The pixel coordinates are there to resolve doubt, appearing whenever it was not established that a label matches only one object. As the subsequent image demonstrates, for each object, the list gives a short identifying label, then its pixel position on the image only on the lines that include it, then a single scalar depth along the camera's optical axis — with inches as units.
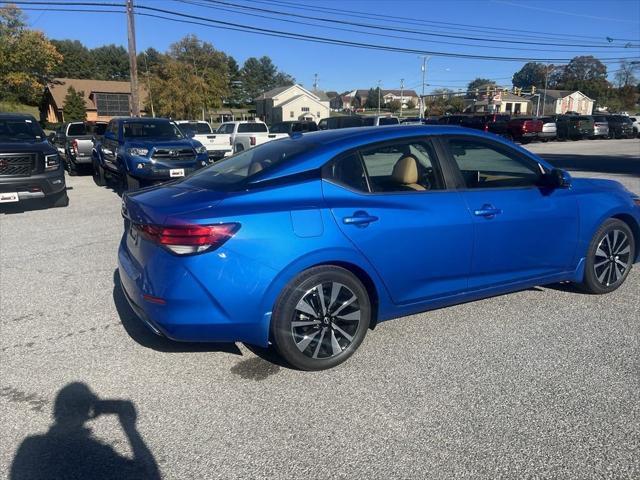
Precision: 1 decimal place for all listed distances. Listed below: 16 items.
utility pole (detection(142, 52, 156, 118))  2150.1
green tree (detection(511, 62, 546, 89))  5649.6
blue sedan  120.6
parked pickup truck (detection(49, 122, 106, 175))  608.4
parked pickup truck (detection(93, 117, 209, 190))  416.5
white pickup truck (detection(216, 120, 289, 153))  775.7
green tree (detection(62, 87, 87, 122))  2372.0
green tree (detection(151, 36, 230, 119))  2124.8
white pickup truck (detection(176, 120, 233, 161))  788.0
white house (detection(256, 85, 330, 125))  3058.6
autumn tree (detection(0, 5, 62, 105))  1838.1
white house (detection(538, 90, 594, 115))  3961.6
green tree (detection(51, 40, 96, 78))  4005.9
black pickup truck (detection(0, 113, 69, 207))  350.9
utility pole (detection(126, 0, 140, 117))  869.2
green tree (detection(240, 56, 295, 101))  4847.0
